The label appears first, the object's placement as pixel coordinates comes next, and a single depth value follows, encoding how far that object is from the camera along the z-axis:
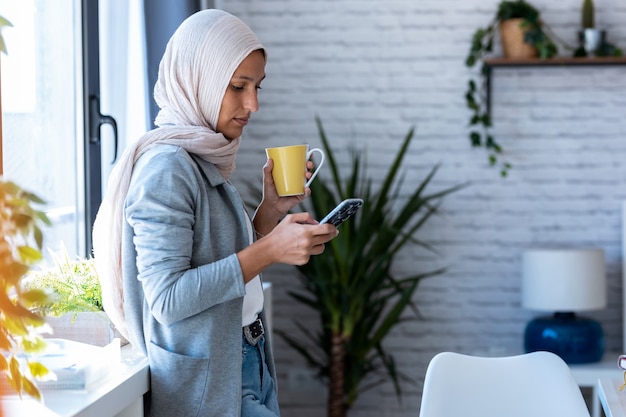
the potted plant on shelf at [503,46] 4.04
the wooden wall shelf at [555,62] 4.04
